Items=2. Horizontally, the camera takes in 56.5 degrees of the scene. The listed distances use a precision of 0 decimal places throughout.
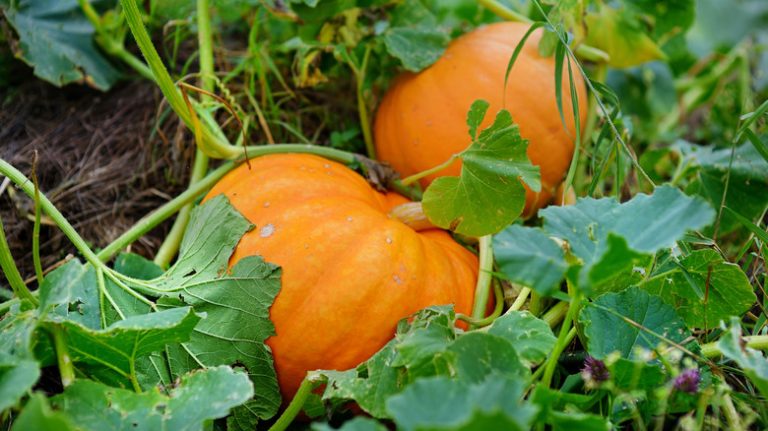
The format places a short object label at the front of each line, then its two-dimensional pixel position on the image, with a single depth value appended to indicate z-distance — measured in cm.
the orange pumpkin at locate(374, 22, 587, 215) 147
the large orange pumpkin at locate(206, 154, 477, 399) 115
